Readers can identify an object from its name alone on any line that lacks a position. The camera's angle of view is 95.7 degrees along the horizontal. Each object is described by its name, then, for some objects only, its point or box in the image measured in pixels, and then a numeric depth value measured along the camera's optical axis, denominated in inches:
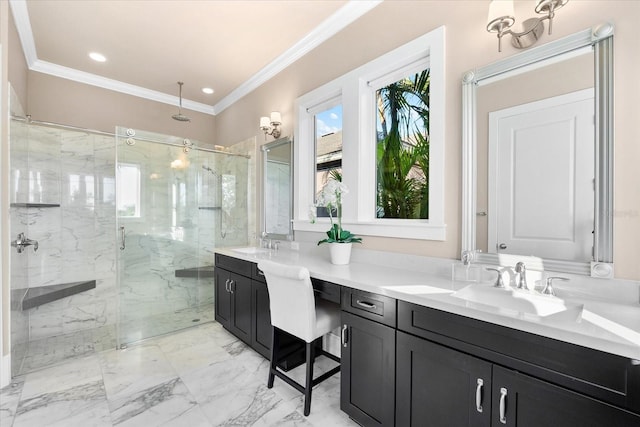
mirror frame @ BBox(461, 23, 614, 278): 47.3
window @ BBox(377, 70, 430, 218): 77.5
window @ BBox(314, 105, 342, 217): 101.0
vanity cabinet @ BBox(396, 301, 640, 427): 32.5
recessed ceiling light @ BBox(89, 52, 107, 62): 114.4
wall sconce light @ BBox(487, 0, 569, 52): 52.1
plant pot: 80.7
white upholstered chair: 65.3
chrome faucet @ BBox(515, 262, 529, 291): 52.4
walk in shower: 106.3
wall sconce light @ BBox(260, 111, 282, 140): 116.8
